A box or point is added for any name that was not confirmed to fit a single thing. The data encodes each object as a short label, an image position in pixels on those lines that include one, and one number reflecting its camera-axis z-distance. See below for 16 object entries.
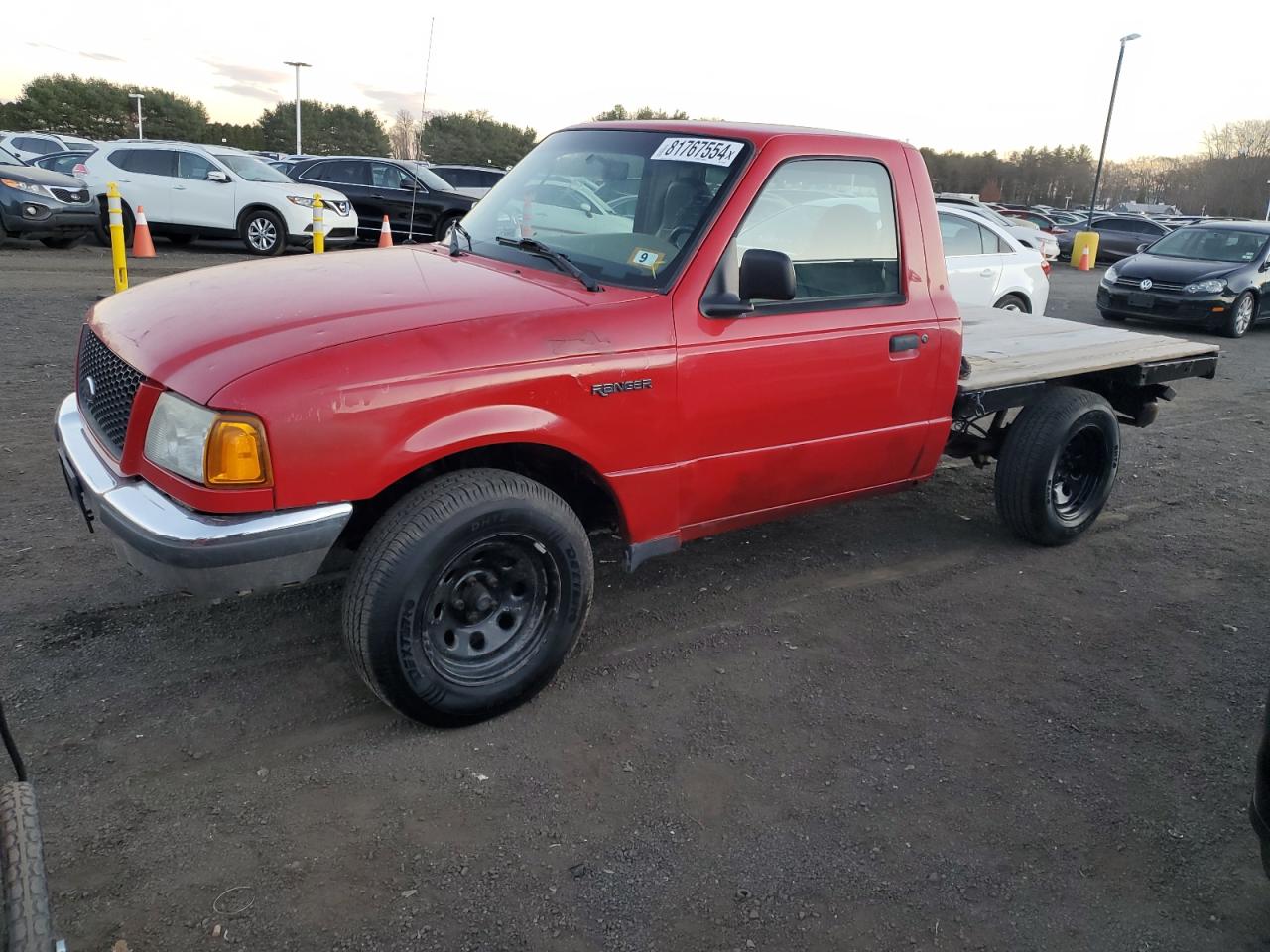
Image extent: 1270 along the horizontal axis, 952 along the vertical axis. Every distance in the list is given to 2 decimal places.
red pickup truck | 2.74
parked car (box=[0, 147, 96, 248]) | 13.05
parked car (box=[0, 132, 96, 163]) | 25.20
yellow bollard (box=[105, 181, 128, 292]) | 8.77
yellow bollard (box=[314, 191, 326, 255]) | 10.16
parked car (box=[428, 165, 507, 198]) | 18.77
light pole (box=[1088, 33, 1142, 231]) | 32.59
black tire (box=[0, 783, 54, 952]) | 1.78
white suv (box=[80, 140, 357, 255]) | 14.02
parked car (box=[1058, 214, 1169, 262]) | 25.67
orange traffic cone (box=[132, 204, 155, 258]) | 13.27
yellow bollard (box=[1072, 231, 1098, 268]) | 24.20
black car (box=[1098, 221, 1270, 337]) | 13.40
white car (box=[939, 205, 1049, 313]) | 9.52
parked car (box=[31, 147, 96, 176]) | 19.31
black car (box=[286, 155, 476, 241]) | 16.00
